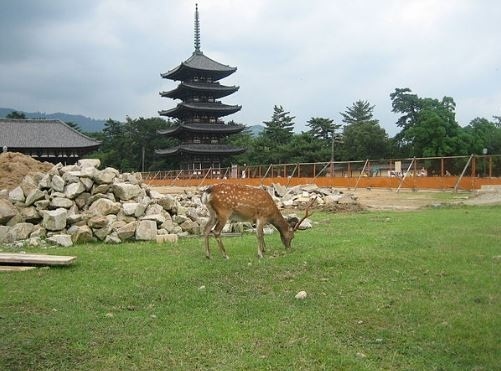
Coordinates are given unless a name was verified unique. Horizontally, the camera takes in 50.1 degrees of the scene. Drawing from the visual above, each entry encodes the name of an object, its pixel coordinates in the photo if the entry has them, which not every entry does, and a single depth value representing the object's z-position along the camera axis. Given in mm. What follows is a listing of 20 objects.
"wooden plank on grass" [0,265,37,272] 8826
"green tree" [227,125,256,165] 68125
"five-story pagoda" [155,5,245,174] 60781
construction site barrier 24750
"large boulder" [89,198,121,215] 13539
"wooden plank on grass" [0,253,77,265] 8996
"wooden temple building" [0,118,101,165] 52562
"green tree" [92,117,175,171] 80375
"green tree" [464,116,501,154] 52688
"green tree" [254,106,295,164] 63875
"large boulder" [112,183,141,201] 14591
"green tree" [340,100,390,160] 59344
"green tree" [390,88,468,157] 50969
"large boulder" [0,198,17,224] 13219
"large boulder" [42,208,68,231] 13031
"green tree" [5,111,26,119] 83562
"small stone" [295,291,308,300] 6904
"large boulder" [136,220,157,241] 12438
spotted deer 9766
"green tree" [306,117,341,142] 68812
